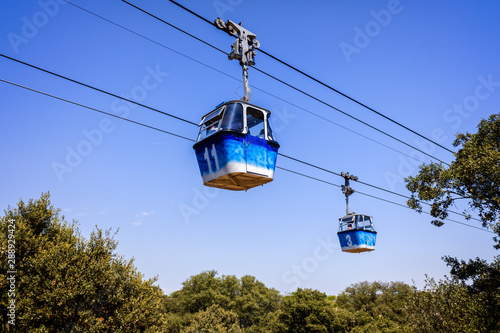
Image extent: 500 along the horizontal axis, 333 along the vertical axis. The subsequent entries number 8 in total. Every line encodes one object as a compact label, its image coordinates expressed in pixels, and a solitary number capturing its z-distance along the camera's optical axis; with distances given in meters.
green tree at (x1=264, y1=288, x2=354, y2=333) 55.56
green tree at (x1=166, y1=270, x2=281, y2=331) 74.56
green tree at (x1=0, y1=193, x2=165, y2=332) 19.05
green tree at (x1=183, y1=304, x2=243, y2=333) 53.69
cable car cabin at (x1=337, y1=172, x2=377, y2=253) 20.78
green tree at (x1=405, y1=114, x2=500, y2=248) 17.03
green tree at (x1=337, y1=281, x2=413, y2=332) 73.88
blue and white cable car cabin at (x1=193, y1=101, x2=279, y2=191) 8.29
